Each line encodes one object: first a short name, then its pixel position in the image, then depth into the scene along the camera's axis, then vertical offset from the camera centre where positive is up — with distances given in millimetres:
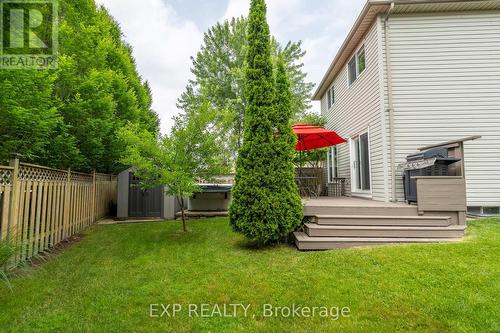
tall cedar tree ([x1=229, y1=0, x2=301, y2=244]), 4855 +420
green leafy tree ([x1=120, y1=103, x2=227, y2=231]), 5867 +615
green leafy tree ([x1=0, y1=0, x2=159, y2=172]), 4977 +1863
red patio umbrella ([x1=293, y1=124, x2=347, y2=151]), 7070 +1220
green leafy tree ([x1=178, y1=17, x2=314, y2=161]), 19078 +8600
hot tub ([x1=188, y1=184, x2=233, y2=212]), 9898 -667
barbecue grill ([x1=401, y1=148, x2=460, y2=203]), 5273 +270
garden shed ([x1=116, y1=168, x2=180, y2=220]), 9633 -706
